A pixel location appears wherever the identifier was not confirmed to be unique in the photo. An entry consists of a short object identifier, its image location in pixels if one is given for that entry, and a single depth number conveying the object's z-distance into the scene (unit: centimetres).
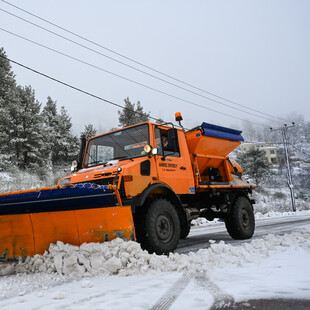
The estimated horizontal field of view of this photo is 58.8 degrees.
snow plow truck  398
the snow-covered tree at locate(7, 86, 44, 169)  2199
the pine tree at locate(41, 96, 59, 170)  2597
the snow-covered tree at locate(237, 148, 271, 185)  3462
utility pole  2542
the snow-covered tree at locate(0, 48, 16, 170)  1992
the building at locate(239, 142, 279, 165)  7600
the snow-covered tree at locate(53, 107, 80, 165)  2877
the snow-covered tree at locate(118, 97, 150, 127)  3024
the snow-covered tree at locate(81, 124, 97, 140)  3071
